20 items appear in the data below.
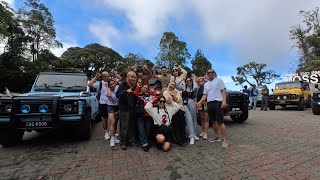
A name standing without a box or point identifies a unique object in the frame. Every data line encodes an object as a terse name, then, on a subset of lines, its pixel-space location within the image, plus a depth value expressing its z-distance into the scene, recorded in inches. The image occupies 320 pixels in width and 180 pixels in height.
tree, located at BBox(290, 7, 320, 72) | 540.7
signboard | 654.2
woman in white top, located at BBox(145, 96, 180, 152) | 115.7
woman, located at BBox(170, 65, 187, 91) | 141.1
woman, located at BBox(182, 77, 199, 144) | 130.7
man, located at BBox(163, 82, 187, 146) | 124.1
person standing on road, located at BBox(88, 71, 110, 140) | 136.8
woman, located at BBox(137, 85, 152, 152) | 117.9
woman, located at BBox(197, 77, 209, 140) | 139.2
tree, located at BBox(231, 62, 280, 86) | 1289.1
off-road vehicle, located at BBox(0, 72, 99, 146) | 117.0
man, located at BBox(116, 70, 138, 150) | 118.8
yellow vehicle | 317.7
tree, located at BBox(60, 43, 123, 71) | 898.2
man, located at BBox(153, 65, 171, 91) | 142.3
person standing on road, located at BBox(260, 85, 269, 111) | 331.0
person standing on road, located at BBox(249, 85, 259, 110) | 345.1
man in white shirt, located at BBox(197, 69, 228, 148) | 119.3
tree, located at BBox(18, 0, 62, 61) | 661.1
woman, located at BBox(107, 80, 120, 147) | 125.0
